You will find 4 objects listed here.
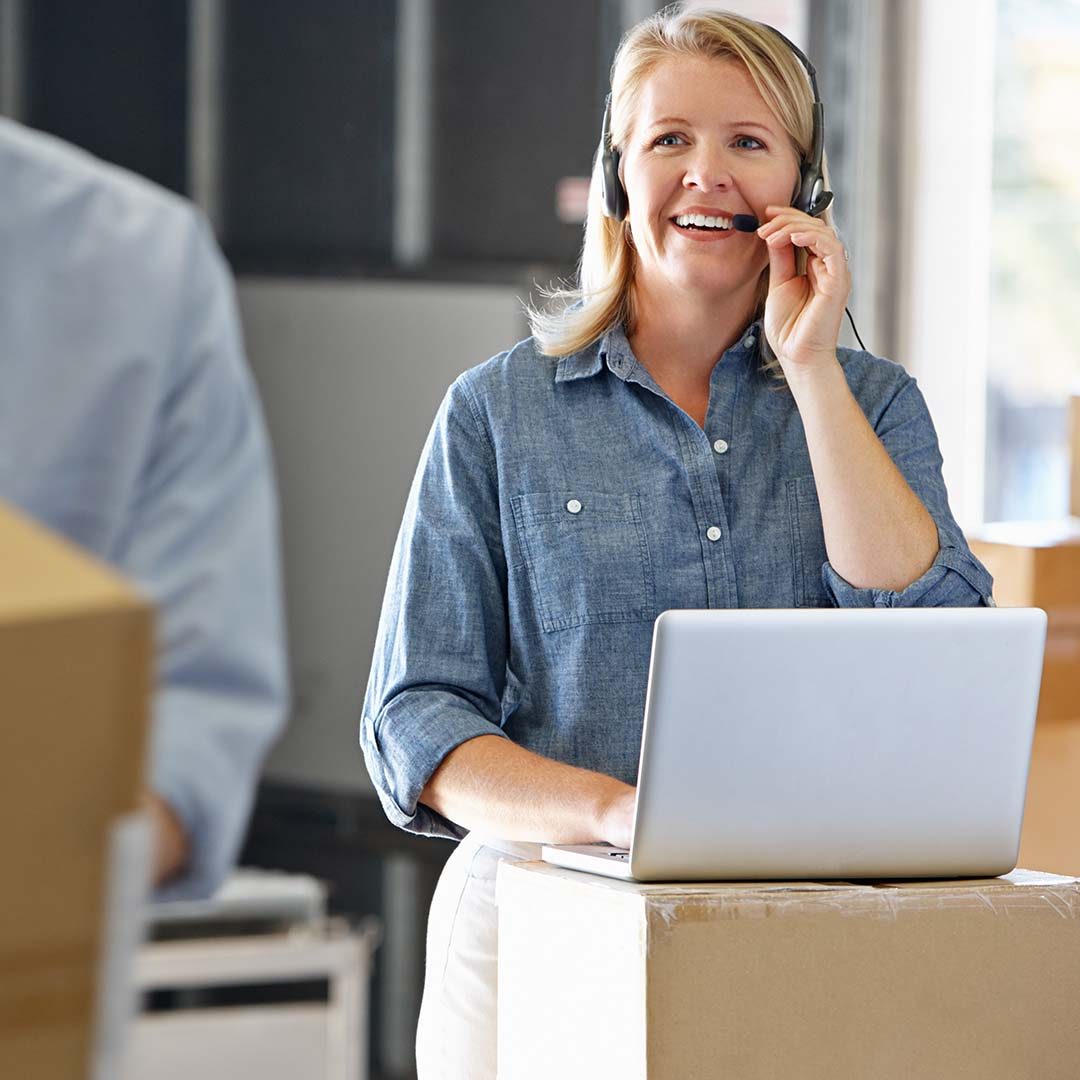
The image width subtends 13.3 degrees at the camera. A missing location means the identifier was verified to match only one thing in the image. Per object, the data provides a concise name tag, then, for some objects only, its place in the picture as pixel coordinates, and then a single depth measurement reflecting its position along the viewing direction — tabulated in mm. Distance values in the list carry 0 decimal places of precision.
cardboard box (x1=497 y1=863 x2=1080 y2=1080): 3947
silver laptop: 3964
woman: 4296
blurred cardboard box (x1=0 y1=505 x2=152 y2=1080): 2750
